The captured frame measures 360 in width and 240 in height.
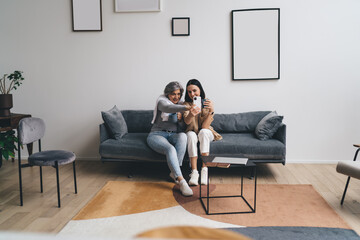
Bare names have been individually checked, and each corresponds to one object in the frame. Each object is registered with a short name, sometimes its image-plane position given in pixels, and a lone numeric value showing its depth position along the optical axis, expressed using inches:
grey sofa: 135.8
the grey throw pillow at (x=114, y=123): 145.2
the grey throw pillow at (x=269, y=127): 141.5
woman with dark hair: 128.5
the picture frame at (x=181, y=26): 164.1
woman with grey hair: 125.1
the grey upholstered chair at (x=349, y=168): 96.5
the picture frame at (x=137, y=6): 164.6
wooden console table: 150.1
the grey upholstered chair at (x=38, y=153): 105.6
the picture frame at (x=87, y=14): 167.3
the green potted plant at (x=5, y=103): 149.7
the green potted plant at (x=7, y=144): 127.4
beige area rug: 90.5
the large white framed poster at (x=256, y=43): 160.1
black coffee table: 98.1
